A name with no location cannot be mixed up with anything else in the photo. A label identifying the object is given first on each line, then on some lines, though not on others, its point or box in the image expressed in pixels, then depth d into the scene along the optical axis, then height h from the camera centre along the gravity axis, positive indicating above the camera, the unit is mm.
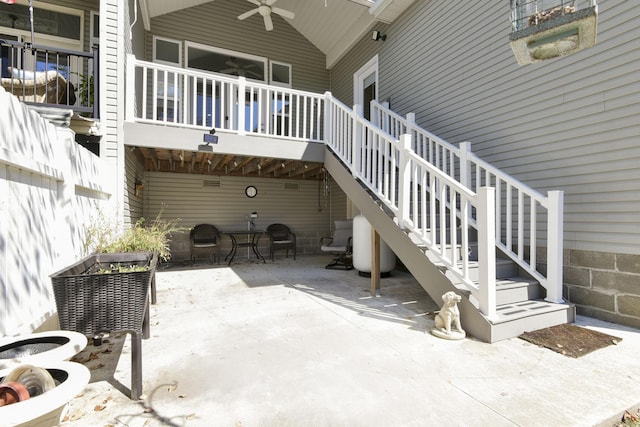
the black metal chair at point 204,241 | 6758 -525
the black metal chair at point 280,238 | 7365 -512
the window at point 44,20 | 5785 +3676
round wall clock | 7773 +629
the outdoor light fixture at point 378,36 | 6418 +3634
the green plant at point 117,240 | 3201 -243
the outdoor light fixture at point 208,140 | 4711 +1135
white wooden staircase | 2654 -416
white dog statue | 2684 -895
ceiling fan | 6430 +4226
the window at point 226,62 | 7258 +3677
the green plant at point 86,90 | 4562 +1858
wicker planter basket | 1776 -474
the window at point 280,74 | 8047 +3633
